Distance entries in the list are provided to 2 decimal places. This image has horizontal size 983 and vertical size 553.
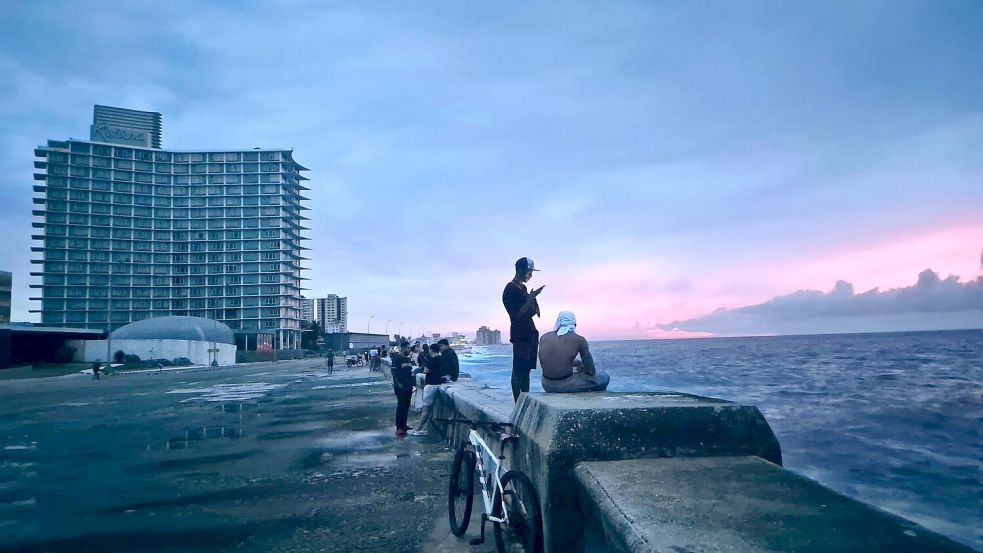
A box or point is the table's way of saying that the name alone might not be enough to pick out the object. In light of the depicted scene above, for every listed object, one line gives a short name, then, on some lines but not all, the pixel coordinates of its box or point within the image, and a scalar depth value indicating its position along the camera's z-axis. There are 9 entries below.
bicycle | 3.64
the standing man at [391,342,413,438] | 10.01
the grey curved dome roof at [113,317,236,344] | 90.76
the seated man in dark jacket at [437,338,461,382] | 10.43
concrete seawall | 2.19
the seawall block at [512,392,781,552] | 3.32
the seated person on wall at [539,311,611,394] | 5.37
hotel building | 131.25
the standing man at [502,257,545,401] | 6.25
